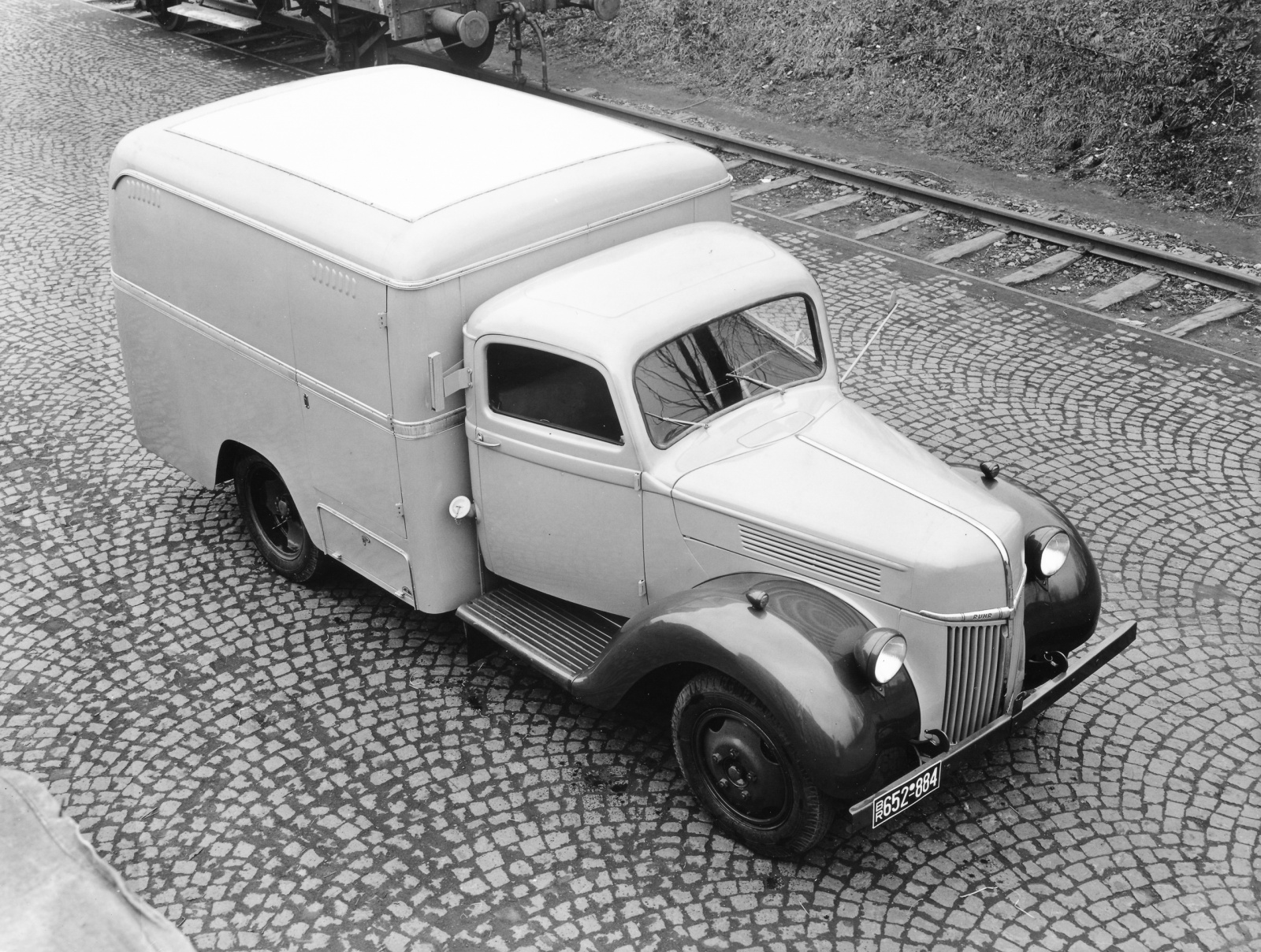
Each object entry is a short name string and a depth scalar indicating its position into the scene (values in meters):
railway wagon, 13.24
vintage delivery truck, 4.69
